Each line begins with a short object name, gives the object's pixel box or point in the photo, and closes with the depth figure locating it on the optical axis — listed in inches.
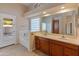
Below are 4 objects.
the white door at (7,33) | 85.9
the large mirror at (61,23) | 64.3
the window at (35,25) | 97.0
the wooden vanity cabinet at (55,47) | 49.3
